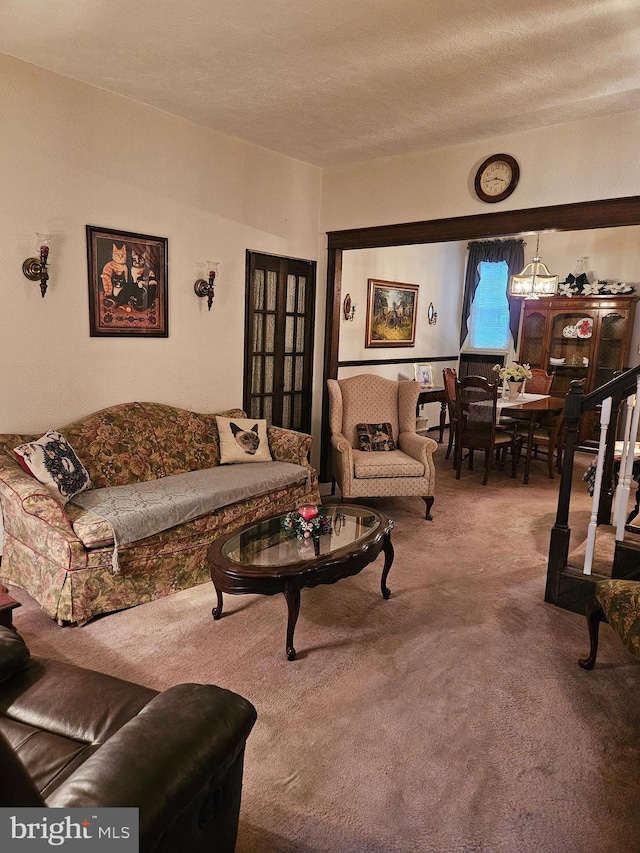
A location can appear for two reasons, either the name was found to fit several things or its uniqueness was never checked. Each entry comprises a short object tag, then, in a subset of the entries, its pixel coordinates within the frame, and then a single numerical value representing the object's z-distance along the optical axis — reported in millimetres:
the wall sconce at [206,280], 4457
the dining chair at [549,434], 6094
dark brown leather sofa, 1159
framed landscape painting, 6743
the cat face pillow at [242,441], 4359
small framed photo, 7688
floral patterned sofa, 2908
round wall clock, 4246
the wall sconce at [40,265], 3447
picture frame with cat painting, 3814
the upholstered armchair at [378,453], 4621
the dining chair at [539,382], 7137
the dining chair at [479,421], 5746
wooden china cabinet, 7191
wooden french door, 4984
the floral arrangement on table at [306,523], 3059
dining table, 5946
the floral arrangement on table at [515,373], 6480
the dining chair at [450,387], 6305
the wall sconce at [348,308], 6227
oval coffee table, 2623
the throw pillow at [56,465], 3182
